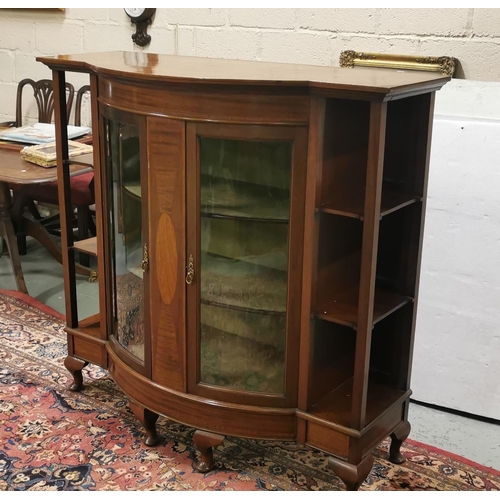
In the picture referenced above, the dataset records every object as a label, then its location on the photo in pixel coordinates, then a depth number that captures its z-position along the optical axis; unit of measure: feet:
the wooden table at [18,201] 9.91
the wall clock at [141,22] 11.02
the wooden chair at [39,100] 13.20
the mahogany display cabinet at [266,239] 5.97
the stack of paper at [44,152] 10.10
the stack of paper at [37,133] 11.45
